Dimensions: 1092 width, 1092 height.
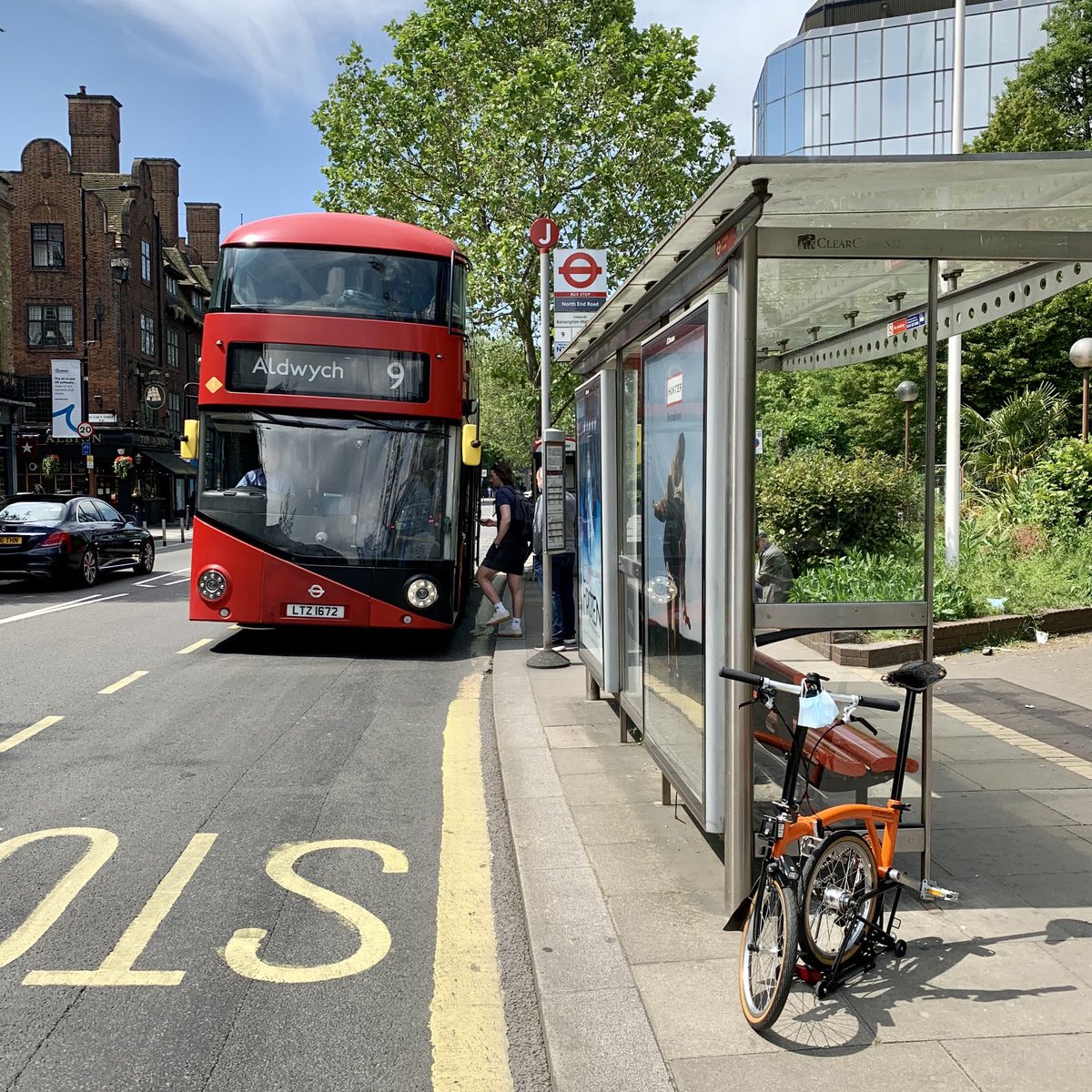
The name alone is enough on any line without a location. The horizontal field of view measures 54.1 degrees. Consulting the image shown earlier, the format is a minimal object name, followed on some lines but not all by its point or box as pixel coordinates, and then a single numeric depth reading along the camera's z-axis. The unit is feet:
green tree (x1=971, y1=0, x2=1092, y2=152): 101.40
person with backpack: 38.70
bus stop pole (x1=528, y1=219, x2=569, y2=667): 31.68
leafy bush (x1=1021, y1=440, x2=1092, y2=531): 43.62
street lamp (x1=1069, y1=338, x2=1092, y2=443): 46.29
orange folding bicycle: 10.41
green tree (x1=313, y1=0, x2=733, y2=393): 74.28
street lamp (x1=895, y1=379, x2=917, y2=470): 14.40
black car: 56.54
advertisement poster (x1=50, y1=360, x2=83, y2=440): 121.08
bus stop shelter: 11.98
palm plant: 54.03
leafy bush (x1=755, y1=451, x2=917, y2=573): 15.40
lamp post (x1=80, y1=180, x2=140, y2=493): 147.84
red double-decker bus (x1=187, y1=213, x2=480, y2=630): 33.88
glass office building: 150.61
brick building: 148.46
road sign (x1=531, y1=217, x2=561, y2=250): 33.32
